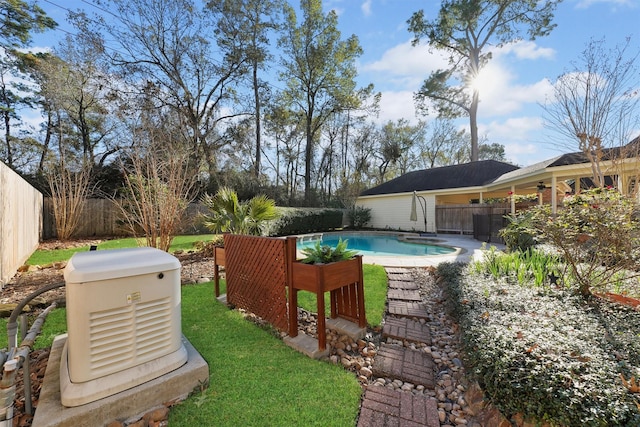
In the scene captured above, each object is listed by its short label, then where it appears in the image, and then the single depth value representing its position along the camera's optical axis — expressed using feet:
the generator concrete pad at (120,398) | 5.27
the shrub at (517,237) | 20.75
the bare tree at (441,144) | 81.92
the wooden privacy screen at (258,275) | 9.90
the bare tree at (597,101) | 21.30
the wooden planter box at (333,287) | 8.70
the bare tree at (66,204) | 32.17
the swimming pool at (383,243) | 32.82
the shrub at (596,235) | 10.22
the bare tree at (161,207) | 20.93
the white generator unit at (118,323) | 5.44
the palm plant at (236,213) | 22.74
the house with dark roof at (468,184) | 21.54
